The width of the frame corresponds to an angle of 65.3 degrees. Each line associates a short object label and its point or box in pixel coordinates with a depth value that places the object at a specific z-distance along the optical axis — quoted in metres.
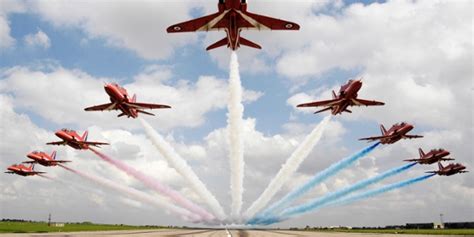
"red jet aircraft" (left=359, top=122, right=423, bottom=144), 77.06
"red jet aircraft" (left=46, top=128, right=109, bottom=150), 80.38
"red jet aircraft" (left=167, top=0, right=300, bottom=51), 44.56
